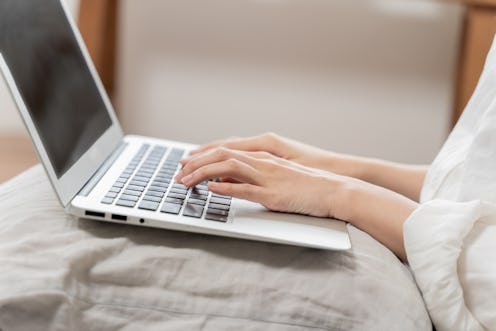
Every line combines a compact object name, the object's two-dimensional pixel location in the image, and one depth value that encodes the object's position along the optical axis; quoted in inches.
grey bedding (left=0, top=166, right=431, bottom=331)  22.3
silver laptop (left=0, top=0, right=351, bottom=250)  25.2
